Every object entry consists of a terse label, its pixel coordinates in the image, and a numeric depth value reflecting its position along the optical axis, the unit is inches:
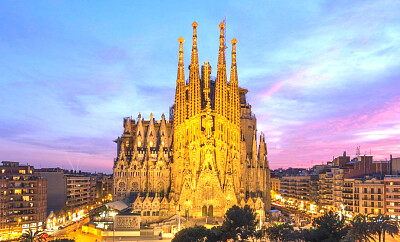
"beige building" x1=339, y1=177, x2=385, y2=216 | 3359.7
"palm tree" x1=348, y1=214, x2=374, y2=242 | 1843.0
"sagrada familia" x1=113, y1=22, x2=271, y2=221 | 3469.5
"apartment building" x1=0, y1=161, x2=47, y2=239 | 3284.9
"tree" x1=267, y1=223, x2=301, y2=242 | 2089.8
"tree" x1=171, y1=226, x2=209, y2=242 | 1914.4
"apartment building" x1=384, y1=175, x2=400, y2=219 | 3218.5
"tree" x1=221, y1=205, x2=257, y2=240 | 2032.5
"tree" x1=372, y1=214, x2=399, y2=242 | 1876.2
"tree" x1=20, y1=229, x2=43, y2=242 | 1932.0
